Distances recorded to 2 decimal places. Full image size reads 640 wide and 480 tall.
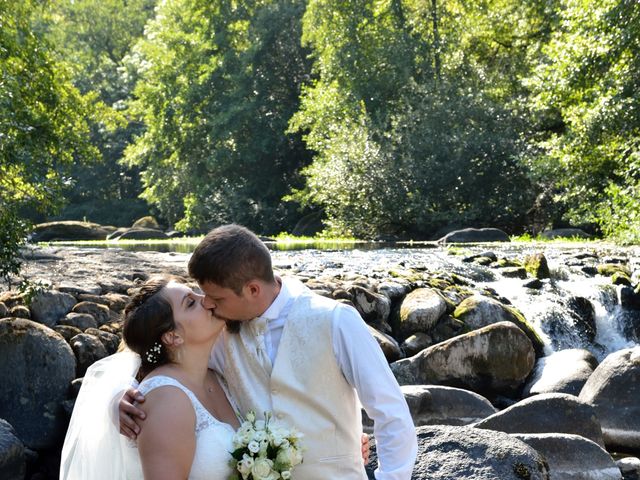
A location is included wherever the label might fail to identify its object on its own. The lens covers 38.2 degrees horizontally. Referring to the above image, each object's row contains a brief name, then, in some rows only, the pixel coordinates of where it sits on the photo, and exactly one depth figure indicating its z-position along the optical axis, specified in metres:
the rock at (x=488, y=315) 12.56
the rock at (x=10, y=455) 7.25
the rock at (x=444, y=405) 8.95
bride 3.39
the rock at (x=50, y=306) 9.65
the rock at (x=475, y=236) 24.73
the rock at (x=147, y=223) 46.84
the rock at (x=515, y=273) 16.06
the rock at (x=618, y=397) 9.31
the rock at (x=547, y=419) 8.55
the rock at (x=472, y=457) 5.63
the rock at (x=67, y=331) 9.20
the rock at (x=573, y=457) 7.68
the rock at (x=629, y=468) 8.40
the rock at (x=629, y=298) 14.52
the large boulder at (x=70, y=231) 37.62
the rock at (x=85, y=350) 8.84
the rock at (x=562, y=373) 10.68
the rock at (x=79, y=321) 9.57
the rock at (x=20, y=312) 9.38
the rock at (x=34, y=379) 8.24
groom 3.44
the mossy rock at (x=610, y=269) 16.11
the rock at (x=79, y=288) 10.63
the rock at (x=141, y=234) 37.88
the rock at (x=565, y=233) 25.70
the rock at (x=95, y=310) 9.97
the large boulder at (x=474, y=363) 10.59
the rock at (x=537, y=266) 15.96
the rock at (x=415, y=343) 11.70
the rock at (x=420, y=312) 12.17
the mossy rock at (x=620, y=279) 15.21
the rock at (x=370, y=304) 12.37
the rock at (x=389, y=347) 10.92
